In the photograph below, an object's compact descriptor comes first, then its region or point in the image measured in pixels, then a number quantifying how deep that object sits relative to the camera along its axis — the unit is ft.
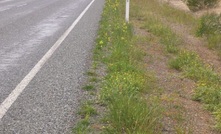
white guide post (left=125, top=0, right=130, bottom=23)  40.32
